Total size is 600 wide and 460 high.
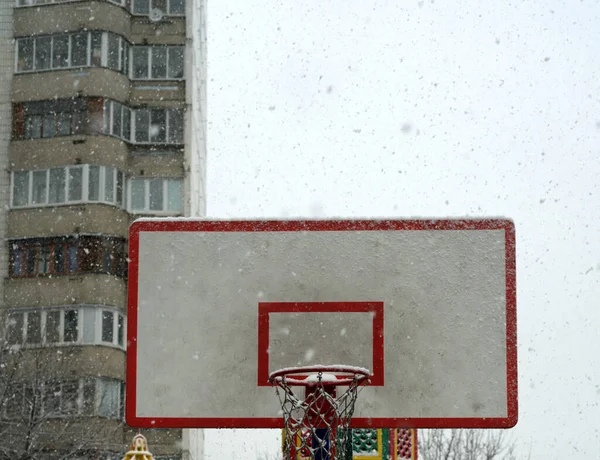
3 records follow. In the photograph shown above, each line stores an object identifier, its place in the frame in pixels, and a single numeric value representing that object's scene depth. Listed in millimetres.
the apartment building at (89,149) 32281
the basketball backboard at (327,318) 7020
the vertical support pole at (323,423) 6848
